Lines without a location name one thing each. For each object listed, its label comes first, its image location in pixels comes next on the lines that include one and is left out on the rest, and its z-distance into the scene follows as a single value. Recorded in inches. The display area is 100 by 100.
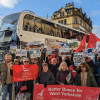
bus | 239.9
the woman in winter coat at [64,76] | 120.8
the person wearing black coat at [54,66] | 143.0
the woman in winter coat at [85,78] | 115.2
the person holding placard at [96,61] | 132.0
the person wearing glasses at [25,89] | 125.3
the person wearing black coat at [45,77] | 120.0
